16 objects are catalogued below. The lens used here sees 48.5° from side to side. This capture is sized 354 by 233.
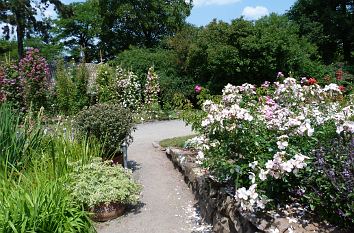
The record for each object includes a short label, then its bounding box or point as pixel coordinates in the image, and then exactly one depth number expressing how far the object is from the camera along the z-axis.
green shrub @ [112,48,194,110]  15.05
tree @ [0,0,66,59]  25.28
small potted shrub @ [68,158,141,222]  4.39
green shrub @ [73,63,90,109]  11.71
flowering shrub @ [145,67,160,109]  13.41
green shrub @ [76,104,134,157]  5.76
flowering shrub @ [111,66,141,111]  12.38
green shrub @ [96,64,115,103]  12.12
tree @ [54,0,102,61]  34.66
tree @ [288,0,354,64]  20.80
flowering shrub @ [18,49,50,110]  10.95
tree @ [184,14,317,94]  14.45
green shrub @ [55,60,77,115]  11.26
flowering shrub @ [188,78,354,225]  3.07
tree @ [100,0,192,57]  27.97
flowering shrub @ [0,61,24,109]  10.77
